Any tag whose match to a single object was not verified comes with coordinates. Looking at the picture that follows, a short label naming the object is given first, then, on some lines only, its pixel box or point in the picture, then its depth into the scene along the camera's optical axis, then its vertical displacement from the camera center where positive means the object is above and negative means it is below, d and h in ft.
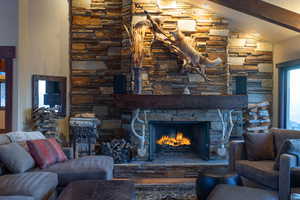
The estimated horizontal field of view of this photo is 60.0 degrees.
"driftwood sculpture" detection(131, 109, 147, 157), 15.64 -2.00
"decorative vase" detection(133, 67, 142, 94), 15.69 +1.15
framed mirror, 16.65 +0.41
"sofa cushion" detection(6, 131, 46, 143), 11.47 -1.75
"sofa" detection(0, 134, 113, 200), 8.05 -2.85
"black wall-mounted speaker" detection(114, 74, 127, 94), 15.75 +0.90
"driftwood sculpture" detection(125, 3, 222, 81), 15.69 +3.30
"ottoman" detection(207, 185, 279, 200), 7.72 -2.89
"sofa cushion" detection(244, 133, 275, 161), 12.28 -2.21
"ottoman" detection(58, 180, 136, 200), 7.57 -2.86
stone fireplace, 15.92 -2.01
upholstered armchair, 9.48 -2.85
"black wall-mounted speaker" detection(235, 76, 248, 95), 16.10 +0.91
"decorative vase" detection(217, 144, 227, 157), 15.94 -3.22
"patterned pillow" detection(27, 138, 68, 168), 10.90 -2.34
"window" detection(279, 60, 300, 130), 16.39 +0.26
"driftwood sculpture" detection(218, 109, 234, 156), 15.99 -1.71
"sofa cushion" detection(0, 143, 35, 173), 9.87 -2.32
